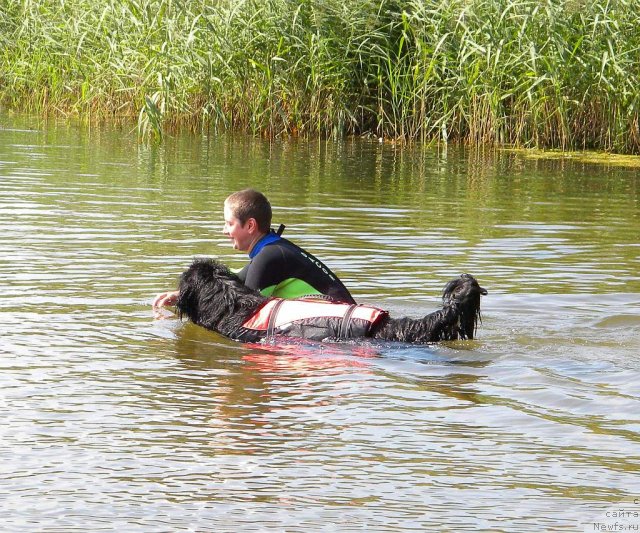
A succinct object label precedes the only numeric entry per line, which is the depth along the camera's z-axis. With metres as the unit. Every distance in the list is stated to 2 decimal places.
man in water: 13.05
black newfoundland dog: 11.55
